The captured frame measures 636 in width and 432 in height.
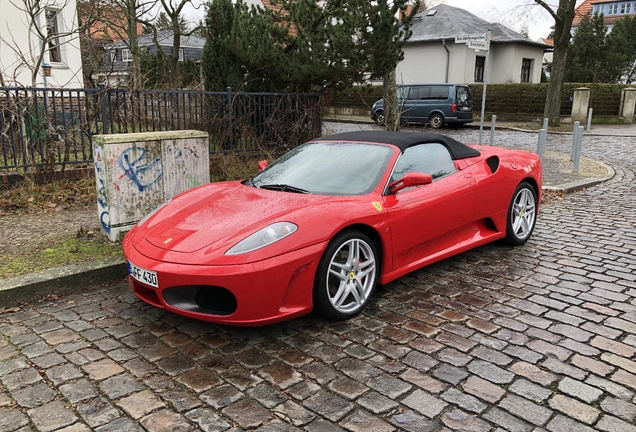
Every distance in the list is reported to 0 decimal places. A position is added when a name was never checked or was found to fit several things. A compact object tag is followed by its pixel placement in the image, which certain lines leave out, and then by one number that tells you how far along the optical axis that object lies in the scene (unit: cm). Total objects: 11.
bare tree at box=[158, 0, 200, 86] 2205
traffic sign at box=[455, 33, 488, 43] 1128
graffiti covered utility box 527
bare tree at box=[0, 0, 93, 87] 1500
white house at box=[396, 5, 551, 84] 3177
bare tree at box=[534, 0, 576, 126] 2297
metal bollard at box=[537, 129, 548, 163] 1121
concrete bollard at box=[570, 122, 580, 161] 1110
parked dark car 2200
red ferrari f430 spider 340
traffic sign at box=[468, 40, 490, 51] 1121
